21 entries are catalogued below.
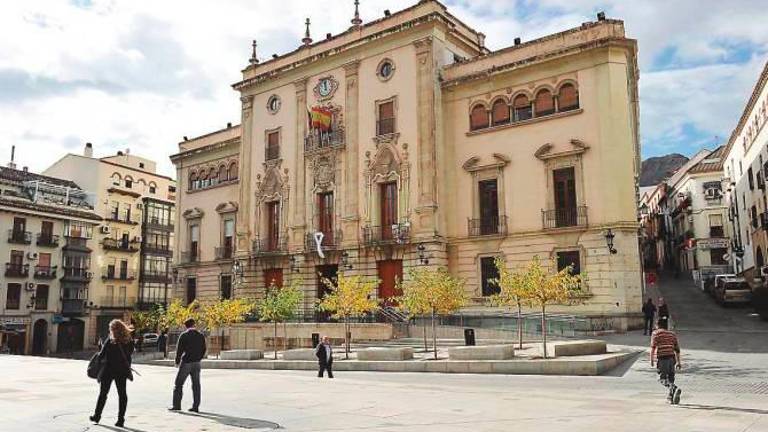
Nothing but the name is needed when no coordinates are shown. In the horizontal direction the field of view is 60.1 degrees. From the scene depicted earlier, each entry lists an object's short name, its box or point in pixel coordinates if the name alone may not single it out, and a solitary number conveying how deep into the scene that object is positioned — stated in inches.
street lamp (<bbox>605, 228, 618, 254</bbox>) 1061.1
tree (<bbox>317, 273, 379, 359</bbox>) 992.9
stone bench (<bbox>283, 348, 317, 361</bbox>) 904.9
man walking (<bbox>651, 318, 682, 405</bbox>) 451.8
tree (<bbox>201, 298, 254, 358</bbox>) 1131.3
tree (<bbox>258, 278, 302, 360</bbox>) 1136.8
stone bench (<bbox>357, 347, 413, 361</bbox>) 791.7
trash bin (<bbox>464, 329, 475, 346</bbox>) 903.3
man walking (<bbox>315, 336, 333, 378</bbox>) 725.9
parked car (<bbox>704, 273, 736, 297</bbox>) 1418.6
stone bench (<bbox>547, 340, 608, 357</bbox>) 737.6
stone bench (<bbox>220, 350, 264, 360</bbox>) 978.1
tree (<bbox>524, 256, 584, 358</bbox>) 790.5
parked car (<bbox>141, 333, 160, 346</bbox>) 2003.2
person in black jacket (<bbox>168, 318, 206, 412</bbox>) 417.7
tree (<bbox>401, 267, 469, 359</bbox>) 908.0
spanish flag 1424.7
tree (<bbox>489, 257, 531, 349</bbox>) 804.0
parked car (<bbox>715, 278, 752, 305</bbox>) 1326.3
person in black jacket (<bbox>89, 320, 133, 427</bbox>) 370.3
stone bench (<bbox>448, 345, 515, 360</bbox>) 717.9
